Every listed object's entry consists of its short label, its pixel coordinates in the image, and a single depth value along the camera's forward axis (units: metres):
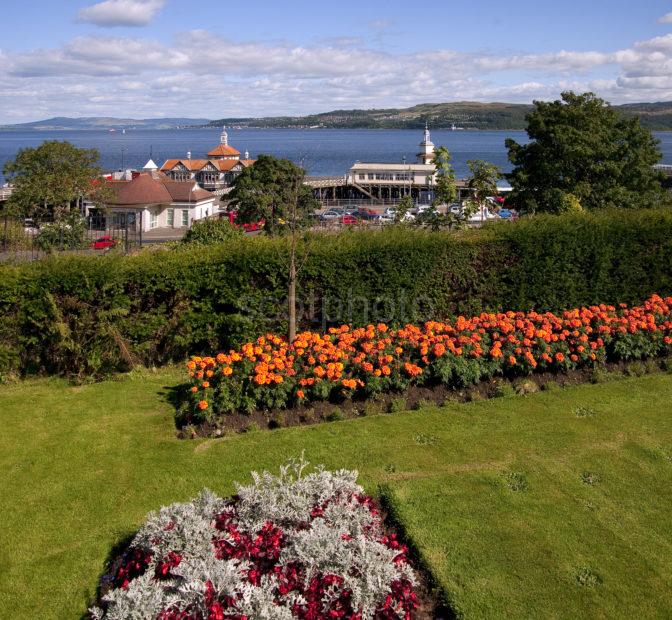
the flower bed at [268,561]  4.63
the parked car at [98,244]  23.73
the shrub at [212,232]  13.42
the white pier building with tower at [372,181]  92.00
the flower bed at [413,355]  8.80
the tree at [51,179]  43.09
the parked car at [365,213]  57.31
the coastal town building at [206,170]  106.75
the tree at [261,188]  35.34
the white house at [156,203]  48.56
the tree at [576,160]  34.00
